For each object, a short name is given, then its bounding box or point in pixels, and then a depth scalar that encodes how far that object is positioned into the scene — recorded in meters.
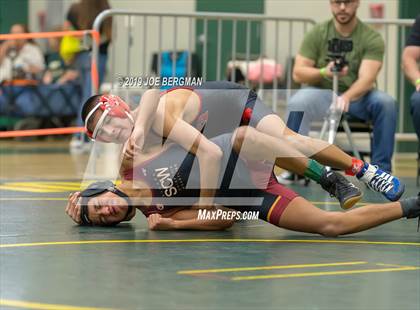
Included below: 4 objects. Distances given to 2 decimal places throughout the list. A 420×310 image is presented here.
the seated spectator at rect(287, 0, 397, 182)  13.73
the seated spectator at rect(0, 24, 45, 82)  21.95
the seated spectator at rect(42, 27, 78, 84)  22.46
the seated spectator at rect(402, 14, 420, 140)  13.26
